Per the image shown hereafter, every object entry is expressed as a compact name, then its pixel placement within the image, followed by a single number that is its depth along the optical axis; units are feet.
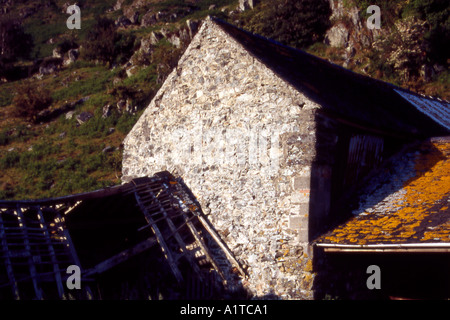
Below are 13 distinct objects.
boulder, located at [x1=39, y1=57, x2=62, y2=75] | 133.28
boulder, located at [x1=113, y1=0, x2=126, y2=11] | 208.76
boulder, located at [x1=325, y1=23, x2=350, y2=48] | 101.53
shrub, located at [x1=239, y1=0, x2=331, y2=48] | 110.93
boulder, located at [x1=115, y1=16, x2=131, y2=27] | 170.33
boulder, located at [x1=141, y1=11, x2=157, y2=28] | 165.42
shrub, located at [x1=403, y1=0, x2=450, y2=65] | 86.58
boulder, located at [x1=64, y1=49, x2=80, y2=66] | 141.08
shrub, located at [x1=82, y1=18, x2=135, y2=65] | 125.18
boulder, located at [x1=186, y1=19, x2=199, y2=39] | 113.53
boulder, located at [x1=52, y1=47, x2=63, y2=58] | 152.76
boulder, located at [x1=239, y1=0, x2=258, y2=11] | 140.87
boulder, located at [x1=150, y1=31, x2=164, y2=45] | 125.18
